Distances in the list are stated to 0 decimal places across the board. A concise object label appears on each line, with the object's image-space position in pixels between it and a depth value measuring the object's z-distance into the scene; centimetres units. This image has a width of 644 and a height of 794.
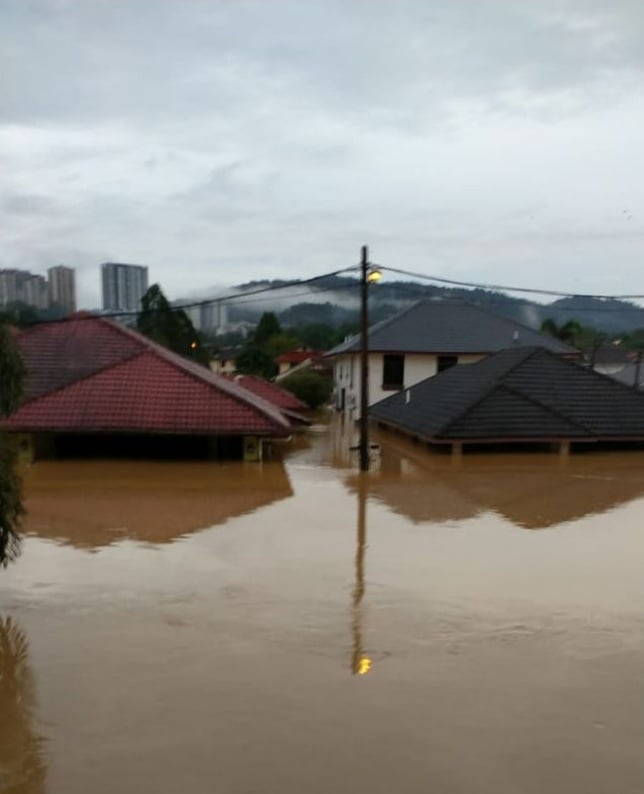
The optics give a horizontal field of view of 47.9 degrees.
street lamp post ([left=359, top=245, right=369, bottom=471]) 1538
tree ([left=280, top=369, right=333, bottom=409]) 3550
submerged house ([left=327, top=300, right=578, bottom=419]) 2902
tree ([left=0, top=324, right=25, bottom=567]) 571
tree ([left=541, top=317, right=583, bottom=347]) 5209
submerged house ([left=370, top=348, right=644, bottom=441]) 1794
